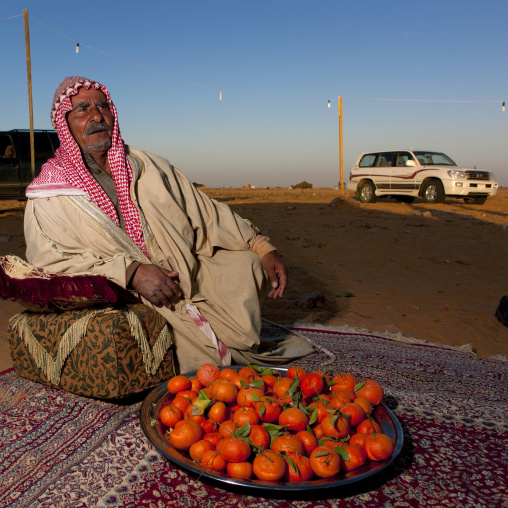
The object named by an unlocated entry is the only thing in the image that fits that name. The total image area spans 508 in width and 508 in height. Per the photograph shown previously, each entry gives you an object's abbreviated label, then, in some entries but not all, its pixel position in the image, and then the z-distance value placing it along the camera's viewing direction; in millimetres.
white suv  14547
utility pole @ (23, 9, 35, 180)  12011
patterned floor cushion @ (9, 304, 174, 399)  2561
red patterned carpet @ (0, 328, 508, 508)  1922
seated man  2910
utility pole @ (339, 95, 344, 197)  18594
